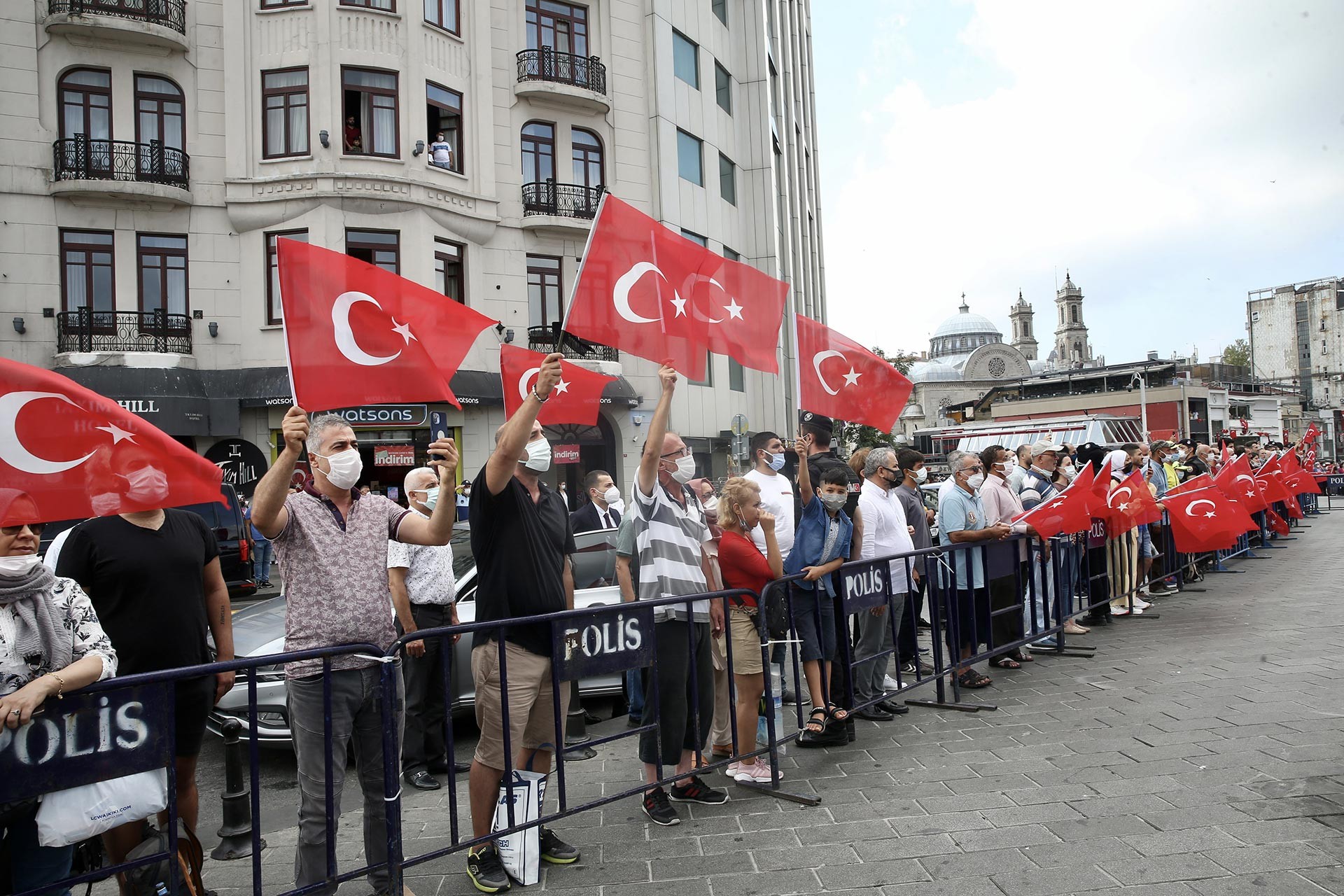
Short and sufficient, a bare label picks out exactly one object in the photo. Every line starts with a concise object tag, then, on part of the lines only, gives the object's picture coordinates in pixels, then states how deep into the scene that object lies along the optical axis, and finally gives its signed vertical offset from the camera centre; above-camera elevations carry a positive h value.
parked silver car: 5.98 -1.08
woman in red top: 5.19 -0.67
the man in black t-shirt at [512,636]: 4.00 -0.75
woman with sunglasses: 2.97 -0.54
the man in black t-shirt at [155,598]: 3.75 -0.48
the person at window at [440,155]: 21.19 +7.68
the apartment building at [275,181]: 18.66 +6.83
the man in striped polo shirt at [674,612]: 4.73 -0.79
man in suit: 8.55 -0.37
